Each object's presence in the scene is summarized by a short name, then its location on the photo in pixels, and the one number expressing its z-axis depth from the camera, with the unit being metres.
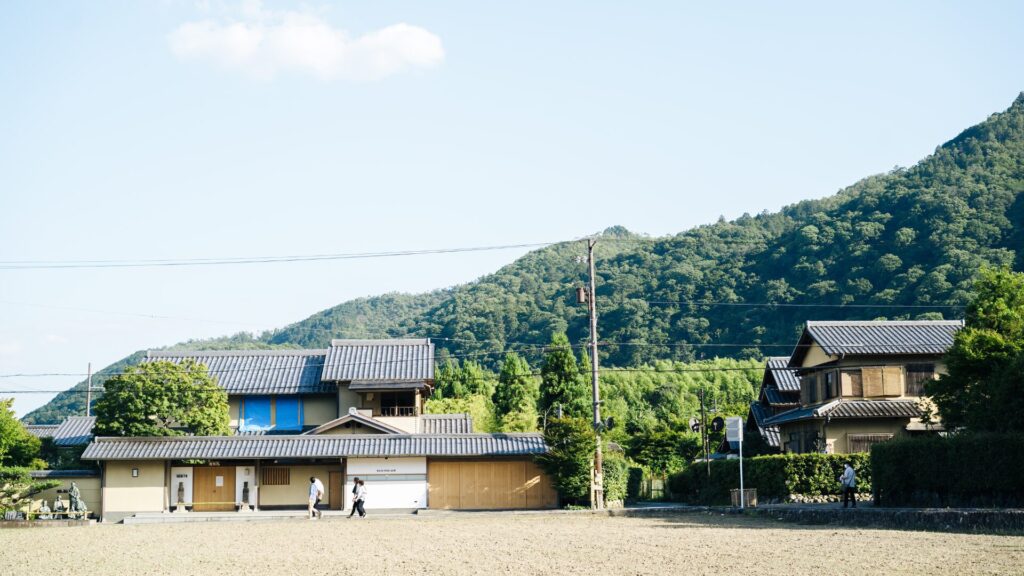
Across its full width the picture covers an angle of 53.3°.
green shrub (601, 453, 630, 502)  39.94
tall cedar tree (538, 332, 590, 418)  55.62
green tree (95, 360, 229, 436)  41.69
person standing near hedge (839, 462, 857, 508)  28.05
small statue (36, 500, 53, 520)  37.31
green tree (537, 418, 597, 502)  38.75
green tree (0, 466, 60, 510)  36.56
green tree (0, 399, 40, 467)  38.31
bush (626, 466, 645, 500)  48.28
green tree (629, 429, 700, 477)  58.38
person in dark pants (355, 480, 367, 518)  34.38
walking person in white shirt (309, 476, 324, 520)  34.42
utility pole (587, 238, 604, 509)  36.55
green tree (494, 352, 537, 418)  62.25
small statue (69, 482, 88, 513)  38.53
